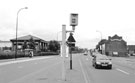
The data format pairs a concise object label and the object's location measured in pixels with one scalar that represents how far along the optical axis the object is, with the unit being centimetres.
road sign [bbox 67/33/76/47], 1975
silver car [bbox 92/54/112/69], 2290
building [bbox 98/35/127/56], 11694
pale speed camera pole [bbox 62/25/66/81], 1284
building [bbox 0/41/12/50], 14976
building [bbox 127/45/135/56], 16561
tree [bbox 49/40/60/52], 10450
